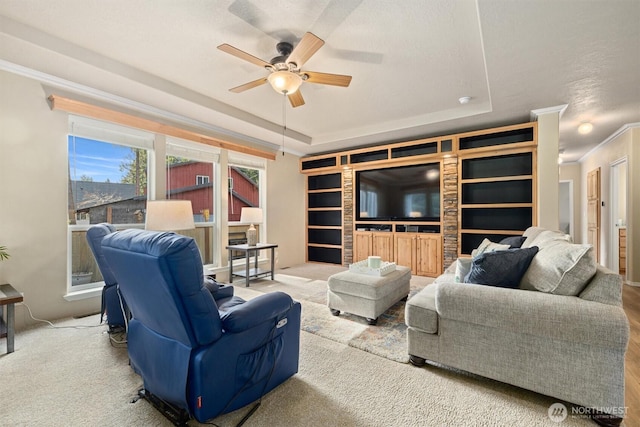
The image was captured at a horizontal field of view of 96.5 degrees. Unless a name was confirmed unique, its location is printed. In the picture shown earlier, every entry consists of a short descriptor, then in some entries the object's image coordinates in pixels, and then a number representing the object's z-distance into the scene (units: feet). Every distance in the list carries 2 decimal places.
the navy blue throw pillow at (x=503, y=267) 6.18
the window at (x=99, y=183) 10.28
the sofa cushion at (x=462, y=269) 7.49
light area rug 7.50
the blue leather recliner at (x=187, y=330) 4.14
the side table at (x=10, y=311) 6.93
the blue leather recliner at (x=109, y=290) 7.79
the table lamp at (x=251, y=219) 14.61
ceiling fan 7.33
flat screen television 15.98
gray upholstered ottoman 8.95
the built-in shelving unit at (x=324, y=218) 20.02
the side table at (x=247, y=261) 13.87
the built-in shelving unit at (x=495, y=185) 13.60
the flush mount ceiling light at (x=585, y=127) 13.26
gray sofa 4.83
